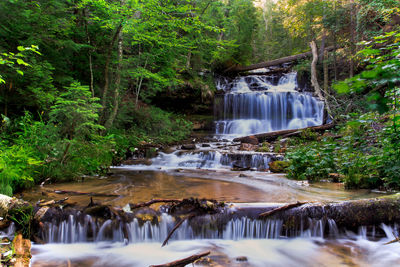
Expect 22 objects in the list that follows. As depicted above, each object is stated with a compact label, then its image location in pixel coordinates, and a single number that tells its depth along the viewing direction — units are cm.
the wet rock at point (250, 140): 1189
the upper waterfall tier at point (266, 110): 1534
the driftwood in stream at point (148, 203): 407
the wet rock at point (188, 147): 1129
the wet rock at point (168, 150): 1083
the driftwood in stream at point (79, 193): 488
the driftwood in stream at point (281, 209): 391
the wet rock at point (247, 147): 1090
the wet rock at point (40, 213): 368
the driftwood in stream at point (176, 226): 355
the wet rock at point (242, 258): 336
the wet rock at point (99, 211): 386
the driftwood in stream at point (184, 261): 274
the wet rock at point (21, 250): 288
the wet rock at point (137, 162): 935
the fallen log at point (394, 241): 364
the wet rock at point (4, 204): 350
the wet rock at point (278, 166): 801
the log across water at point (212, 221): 377
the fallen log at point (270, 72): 1964
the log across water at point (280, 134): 1218
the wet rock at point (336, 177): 641
